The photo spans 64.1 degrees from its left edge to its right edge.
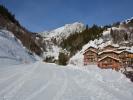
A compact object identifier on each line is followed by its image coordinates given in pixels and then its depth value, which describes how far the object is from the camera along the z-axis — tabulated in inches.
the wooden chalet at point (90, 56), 1724.6
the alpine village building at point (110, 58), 1328.1
